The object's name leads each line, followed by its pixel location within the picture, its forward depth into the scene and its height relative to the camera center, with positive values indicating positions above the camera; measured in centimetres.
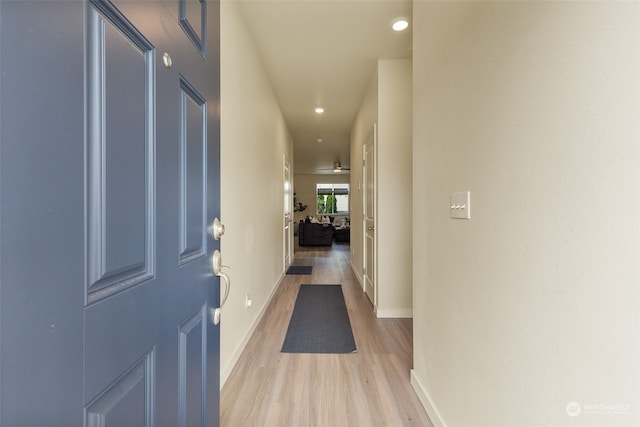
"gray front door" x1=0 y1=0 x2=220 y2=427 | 37 +0
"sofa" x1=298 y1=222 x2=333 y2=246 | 895 -68
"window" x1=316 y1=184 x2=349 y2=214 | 1260 +55
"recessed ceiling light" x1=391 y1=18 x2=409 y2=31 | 244 +154
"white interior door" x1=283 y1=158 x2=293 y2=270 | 534 -7
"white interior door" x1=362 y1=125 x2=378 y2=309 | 335 -5
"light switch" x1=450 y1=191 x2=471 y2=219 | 122 +3
